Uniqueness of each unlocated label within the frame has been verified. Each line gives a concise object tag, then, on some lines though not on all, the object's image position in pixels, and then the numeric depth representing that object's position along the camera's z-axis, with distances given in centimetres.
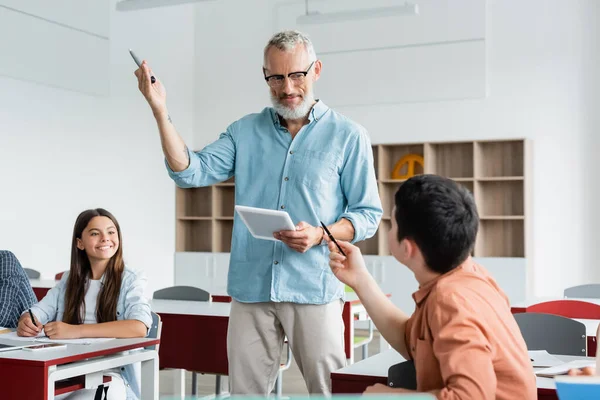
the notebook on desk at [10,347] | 247
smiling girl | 279
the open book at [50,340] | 266
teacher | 223
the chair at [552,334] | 278
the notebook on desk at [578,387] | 115
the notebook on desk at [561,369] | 191
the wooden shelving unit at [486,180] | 746
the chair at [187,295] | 452
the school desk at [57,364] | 232
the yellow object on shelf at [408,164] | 785
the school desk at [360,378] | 197
